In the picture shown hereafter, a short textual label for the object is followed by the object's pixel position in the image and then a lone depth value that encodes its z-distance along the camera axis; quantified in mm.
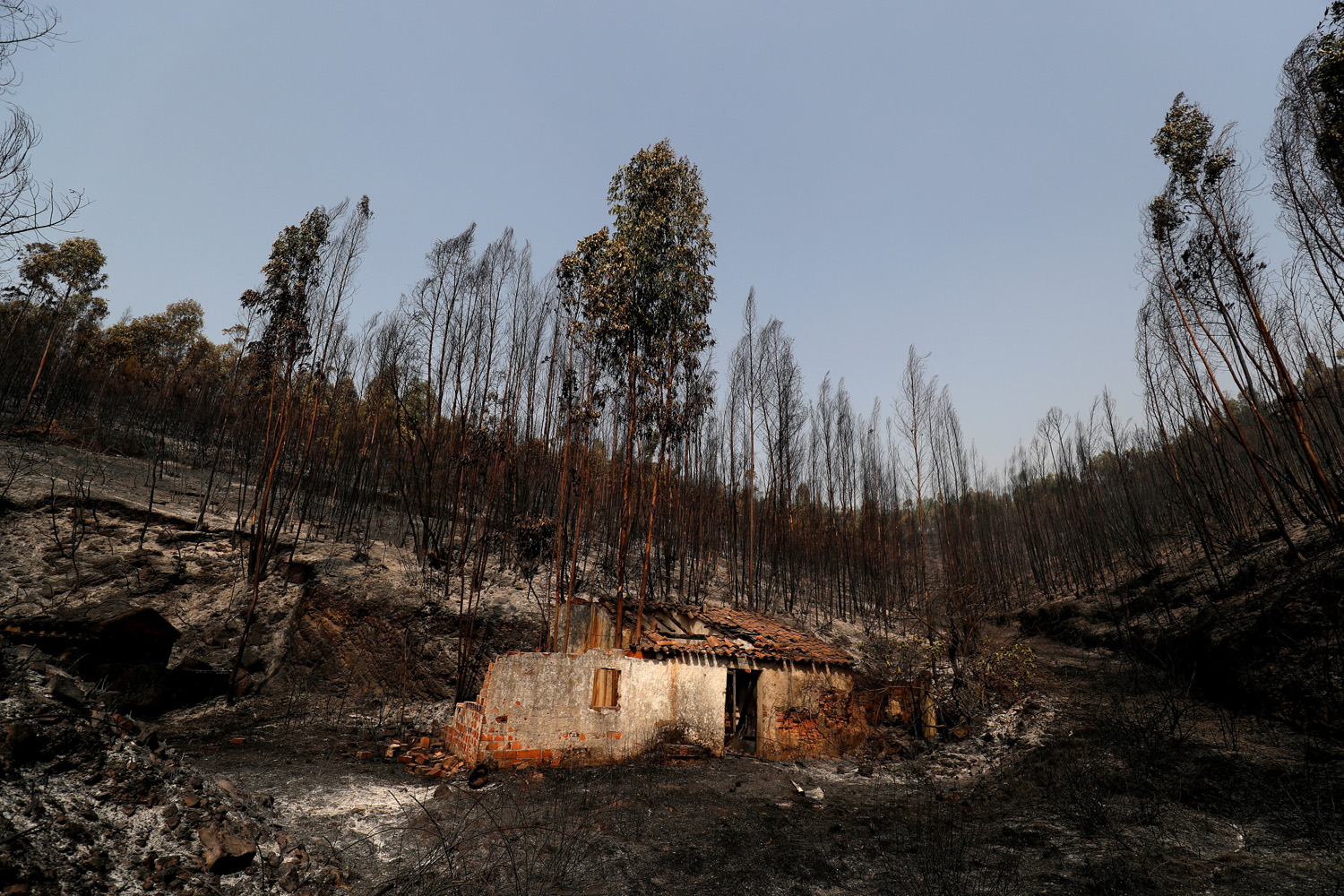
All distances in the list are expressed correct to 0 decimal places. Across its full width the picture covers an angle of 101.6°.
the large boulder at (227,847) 4207
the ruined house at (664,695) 9242
